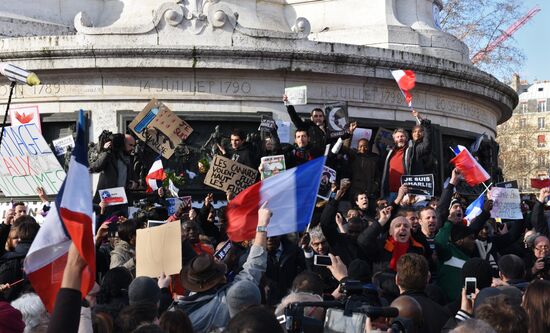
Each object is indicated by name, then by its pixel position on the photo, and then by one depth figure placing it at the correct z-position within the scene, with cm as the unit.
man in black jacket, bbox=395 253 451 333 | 745
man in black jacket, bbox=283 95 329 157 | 1516
